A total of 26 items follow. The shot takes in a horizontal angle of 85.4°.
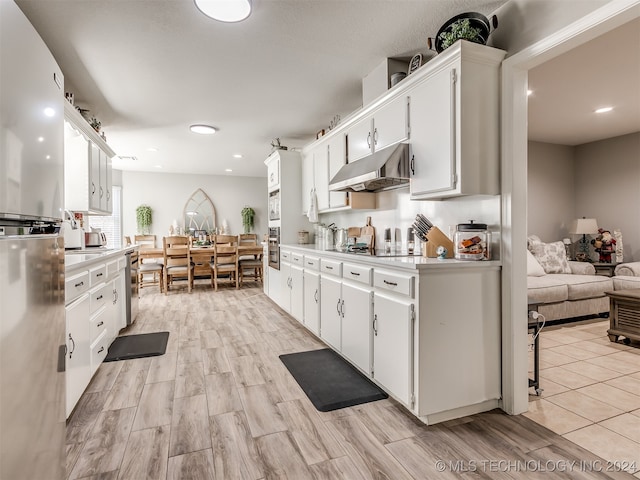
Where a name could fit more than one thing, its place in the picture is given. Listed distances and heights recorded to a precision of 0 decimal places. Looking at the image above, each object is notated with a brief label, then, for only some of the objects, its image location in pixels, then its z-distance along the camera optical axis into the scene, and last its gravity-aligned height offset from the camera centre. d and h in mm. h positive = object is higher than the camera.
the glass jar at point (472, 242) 2135 -37
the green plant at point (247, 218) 8600 +479
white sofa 3850 -568
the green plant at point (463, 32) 2061 +1223
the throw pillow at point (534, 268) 4293 -413
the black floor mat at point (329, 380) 2232 -1046
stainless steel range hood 2416 +504
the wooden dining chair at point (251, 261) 6680 -469
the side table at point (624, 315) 3256 -765
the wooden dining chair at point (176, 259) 6078 -389
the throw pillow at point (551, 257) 4707 -293
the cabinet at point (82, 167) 3409 +741
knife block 2381 -47
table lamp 5382 +118
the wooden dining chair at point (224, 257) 6473 -377
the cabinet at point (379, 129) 2555 +892
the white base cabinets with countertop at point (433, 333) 1950 -581
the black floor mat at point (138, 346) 3043 -1029
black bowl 2080 +1290
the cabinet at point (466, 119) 2043 +709
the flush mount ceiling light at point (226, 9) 2104 +1424
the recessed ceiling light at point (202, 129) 4547 +1448
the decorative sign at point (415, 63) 2457 +1248
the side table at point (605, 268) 4742 -458
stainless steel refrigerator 824 -50
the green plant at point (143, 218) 7719 +439
